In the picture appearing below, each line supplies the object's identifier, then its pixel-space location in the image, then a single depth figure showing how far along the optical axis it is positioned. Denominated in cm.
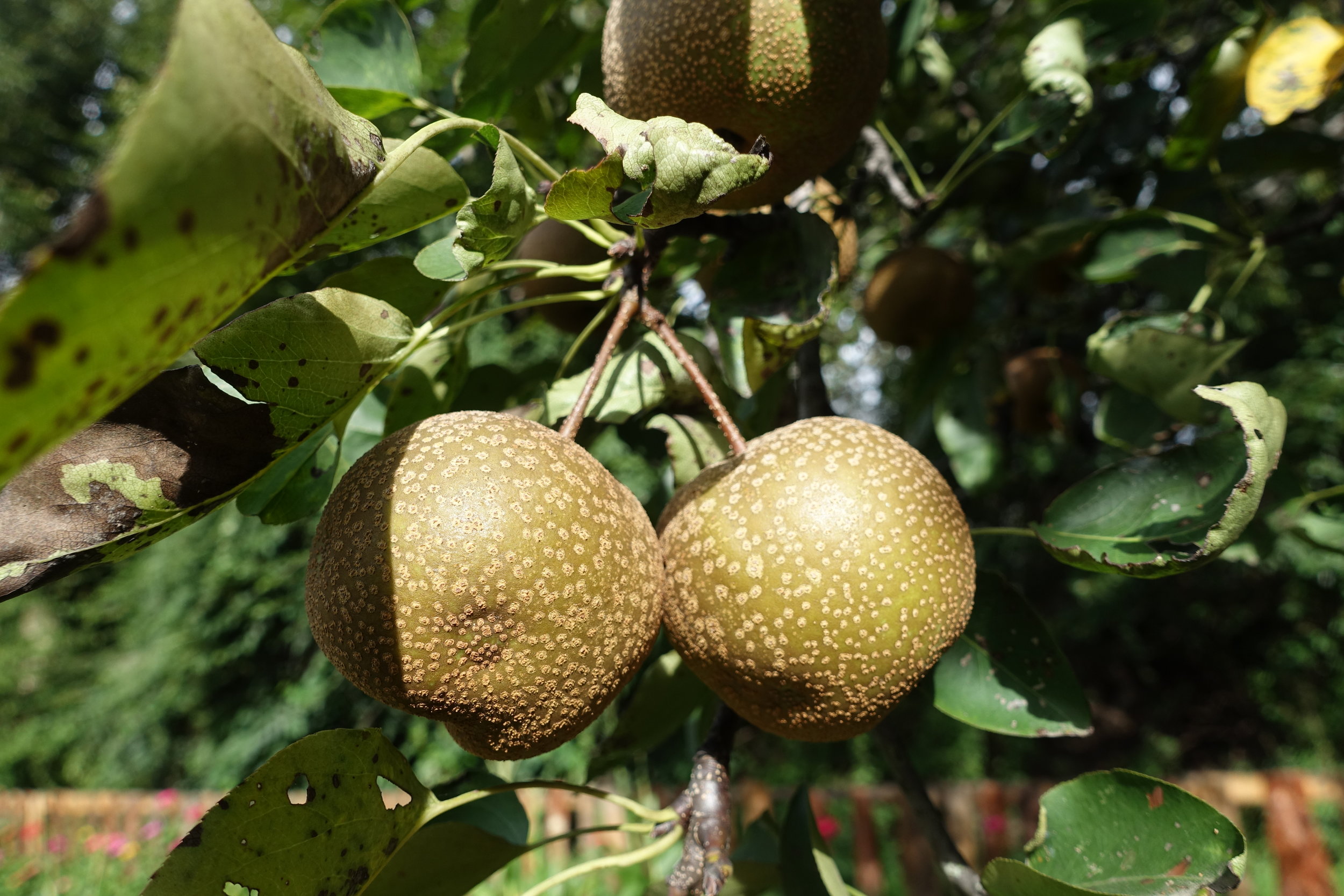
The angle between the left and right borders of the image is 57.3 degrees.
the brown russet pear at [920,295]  43
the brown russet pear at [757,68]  24
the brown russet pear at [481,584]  20
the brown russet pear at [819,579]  22
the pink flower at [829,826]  111
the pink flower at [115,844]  114
